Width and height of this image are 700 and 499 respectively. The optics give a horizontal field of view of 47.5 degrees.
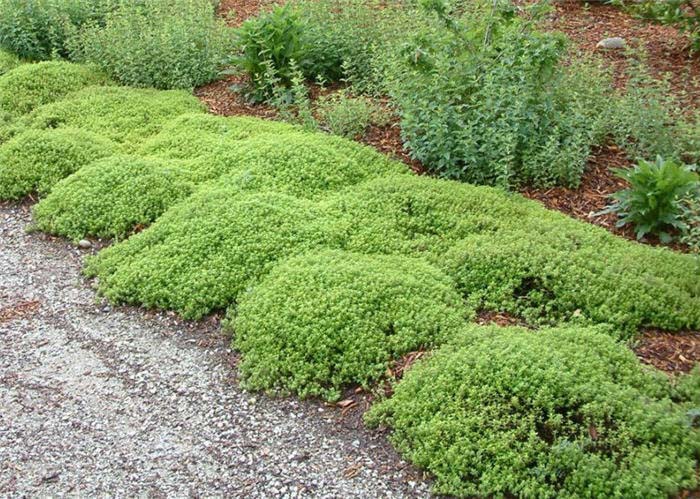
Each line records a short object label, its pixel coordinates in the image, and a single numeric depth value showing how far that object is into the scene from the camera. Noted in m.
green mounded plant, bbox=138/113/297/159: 6.86
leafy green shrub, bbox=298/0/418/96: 7.63
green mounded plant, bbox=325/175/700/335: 4.75
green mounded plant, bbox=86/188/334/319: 5.28
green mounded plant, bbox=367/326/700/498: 3.68
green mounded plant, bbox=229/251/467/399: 4.55
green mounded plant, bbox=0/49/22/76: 8.79
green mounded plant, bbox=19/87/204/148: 7.39
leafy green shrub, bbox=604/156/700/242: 5.39
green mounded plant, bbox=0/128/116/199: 6.70
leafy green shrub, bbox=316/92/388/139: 6.94
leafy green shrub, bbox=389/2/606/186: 6.09
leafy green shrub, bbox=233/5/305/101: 7.67
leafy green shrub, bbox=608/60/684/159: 6.13
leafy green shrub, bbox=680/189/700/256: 5.04
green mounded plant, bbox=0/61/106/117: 7.98
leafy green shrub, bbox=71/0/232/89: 8.23
